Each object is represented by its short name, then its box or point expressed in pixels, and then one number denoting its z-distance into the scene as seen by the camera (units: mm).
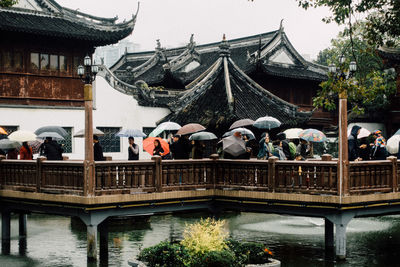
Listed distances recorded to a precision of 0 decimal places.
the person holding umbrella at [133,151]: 17517
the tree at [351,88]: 13773
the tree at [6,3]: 16147
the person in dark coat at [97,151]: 16875
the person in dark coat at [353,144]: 15945
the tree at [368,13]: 15719
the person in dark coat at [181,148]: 16734
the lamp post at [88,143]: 13820
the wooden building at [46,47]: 24766
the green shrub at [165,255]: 11016
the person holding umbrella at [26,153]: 17531
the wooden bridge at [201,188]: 13977
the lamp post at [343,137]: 13766
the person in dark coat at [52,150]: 16516
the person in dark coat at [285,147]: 17594
